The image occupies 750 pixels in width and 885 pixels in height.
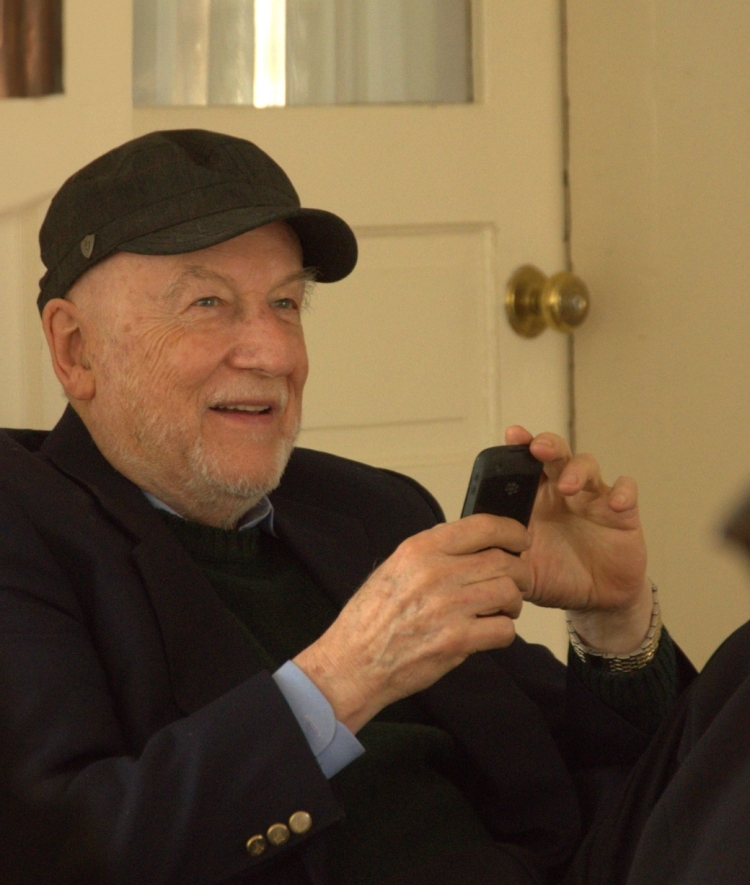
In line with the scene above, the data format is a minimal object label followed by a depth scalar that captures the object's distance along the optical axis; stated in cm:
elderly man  226
